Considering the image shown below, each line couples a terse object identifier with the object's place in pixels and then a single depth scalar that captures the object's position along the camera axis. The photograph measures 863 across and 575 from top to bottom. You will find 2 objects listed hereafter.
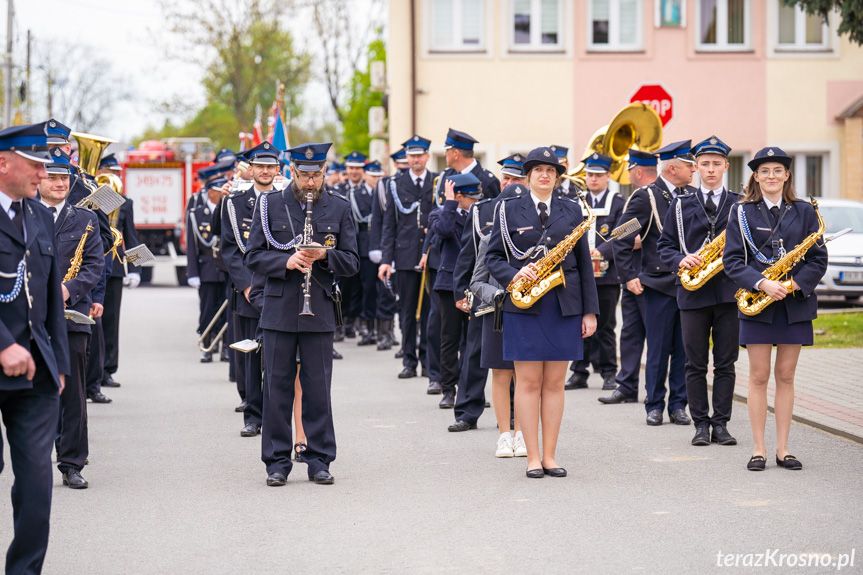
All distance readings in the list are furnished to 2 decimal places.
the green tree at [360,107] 45.00
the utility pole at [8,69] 46.38
